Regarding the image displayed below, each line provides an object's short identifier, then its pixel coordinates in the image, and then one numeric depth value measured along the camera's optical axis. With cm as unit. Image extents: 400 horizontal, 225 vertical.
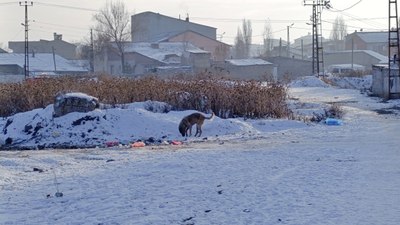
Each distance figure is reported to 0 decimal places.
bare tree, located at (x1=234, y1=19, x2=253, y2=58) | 14010
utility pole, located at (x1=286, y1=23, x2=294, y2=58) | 13108
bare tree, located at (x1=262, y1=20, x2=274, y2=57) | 14950
